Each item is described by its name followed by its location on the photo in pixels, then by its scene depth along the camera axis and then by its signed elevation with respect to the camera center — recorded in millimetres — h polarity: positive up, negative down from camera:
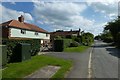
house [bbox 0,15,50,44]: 13551 +1867
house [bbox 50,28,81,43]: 35337 +3669
